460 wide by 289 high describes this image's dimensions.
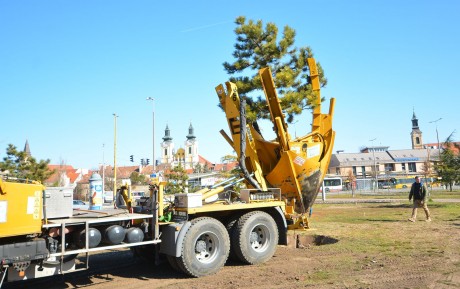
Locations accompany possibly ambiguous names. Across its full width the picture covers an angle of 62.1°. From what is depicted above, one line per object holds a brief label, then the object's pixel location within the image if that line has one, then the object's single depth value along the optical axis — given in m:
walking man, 13.89
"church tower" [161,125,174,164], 125.44
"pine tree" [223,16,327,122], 13.85
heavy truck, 5.81
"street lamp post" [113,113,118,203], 37.88
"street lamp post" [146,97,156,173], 37.22
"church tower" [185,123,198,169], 128.62
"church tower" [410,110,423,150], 124.42
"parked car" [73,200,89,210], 28.06
